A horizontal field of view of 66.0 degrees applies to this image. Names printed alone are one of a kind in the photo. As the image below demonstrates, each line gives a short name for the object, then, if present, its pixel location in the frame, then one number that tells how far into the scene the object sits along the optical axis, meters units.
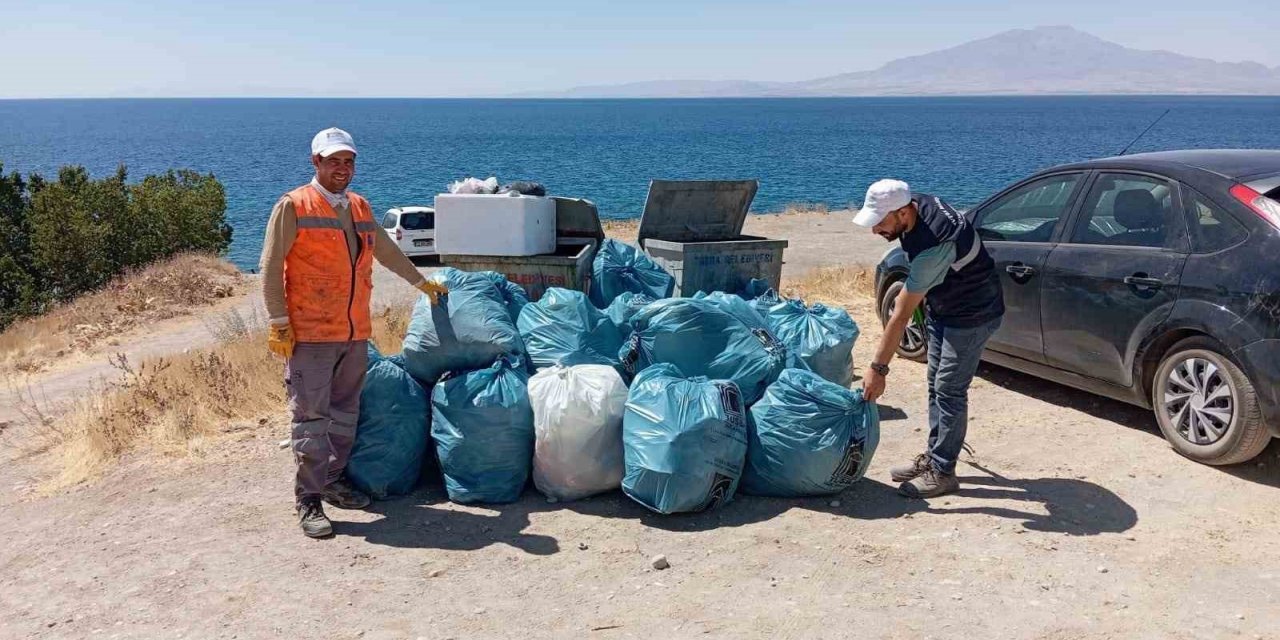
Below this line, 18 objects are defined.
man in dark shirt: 4.61
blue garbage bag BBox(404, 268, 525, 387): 5.26
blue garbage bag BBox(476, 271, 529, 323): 5.81
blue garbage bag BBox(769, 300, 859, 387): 6.00
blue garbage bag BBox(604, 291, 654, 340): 5.69
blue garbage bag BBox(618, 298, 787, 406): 5.38
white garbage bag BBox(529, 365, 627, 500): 4.88
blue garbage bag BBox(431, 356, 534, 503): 4.93
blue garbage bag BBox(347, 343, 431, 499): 5.05
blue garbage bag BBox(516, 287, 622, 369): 5.46
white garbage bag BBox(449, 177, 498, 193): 7.60
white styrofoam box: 7.12
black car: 4.90
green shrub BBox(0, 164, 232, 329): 18.77
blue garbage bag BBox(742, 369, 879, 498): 4.85
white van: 21.11
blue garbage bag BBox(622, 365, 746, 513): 4.63
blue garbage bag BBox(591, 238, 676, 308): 6.96
